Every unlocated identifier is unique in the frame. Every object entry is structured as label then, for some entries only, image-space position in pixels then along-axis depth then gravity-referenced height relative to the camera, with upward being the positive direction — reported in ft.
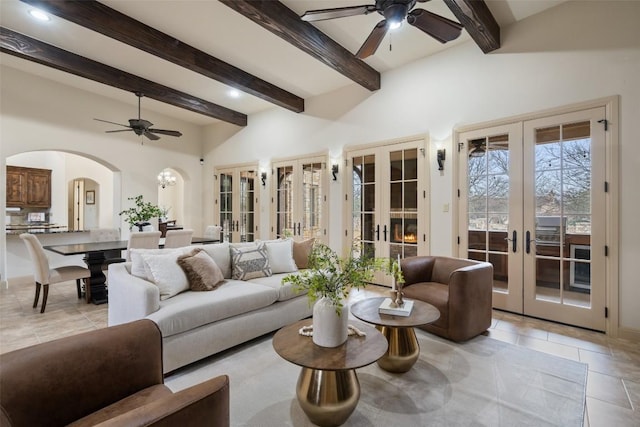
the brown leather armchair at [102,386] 3.54 -2.21
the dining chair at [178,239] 15.52 -1.20
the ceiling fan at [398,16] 8.20 +5.36
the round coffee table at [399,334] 7.68 -3.10
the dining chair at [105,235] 17.30 -1.10
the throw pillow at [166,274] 8.82 -1.72
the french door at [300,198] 19.45 +1.08
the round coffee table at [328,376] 5.67 -3.12
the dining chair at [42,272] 12.60 -2.41
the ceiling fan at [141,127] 17.15 +4.88
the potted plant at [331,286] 6.23 -1.47
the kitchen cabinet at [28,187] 24.70 +2.29
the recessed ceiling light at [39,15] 11.83 +7.78
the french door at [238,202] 23.50 +0.97
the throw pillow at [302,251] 13.32 -1.57
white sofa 7.89 -2.67
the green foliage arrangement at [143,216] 16.71 -0.05
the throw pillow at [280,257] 12.14 -1.65
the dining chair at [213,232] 20.23 -1.13
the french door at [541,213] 10.85 +0.06
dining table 13.92 -2.23
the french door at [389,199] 15.40 +0.81
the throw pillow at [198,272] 9.62 -1.77
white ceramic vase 6.21 -2.19
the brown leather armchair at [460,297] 9.68 -2.70
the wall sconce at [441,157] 14.37 +2.64
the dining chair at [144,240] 13.52 -1.12
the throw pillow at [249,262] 11.24 -1.73
